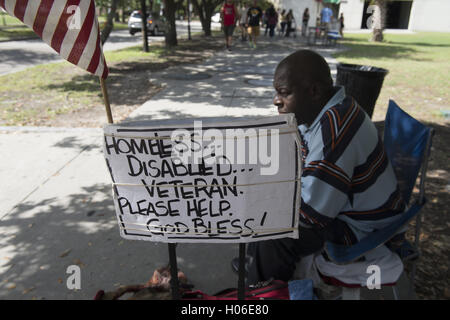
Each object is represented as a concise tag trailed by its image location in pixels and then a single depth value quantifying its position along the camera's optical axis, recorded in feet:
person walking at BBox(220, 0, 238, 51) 52.01
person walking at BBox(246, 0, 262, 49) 57.15
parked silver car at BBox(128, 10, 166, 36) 85.81
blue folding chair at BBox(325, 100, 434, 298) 5.88
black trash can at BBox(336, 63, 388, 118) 15.46
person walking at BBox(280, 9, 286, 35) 91.95
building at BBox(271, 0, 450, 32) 121.60
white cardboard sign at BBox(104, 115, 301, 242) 4.54
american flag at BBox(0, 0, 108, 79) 5.49
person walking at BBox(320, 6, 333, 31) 67.90
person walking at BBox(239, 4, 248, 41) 70.63
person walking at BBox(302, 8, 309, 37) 86.02
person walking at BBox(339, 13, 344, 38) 79.71
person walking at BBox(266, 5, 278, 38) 84.07
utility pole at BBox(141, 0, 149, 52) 45.47
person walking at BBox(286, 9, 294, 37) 89.82
